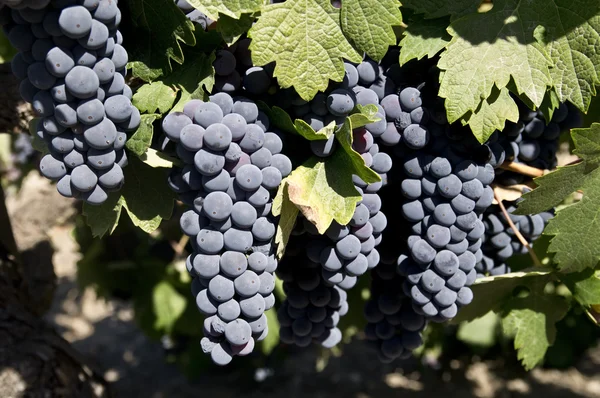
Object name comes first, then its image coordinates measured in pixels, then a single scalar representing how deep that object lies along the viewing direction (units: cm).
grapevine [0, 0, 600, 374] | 78
